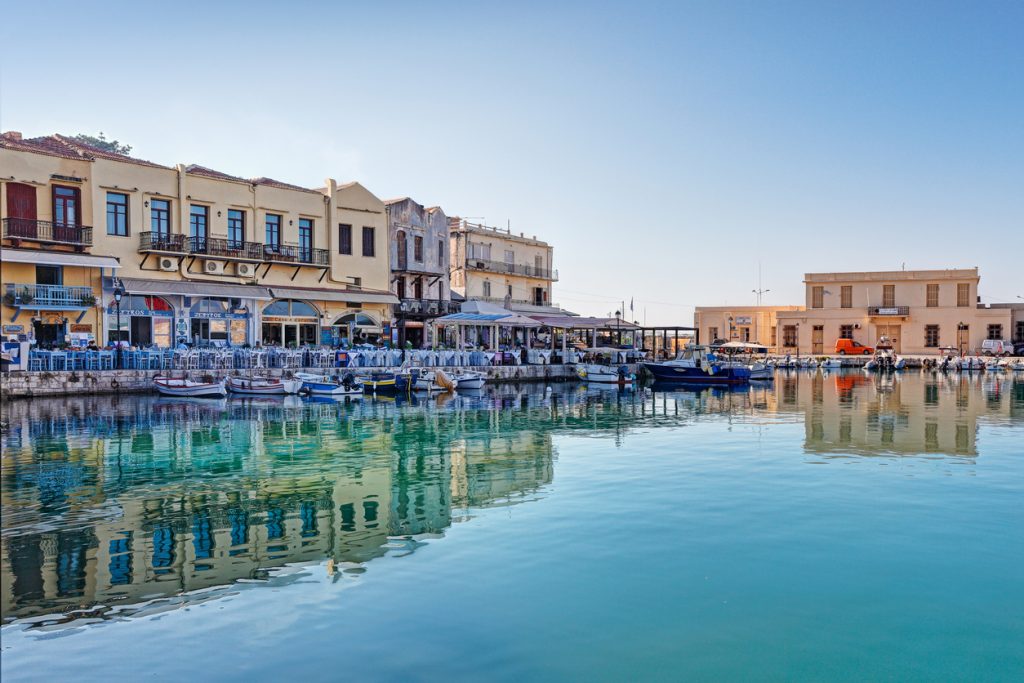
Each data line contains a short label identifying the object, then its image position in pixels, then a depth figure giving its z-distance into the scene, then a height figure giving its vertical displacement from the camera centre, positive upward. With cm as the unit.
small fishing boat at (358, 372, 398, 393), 3584 -187
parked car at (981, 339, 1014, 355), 6875 -119
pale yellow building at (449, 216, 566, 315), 5419 +506
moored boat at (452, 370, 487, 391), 3847 -201
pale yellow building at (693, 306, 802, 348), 8312 +125
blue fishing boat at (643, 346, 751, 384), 4888 -213
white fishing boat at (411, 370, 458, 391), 3625 -193
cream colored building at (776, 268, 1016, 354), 7169 +195
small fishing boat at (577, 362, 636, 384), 4528 -209
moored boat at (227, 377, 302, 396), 3247 -183
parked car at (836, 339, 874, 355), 7425 -115
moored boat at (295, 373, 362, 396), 3262 -186
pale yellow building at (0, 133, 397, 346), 3212 +411
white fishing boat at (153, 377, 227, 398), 3072 -180
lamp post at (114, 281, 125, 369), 3099 +169
